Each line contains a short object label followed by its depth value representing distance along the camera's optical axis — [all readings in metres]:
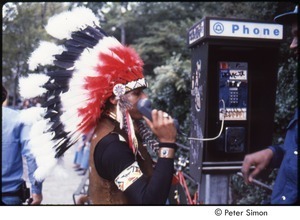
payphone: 2.60
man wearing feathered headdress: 1.53
